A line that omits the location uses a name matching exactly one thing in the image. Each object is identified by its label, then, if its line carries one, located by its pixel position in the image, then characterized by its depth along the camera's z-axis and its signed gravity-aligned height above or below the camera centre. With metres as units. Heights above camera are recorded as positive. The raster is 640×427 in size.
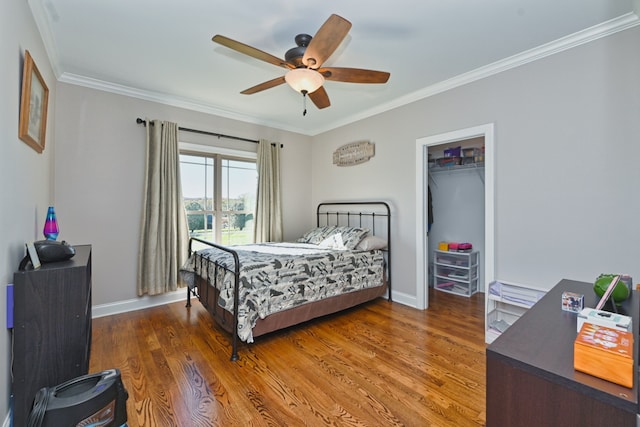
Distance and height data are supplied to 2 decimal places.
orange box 0.70 -0.36
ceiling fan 1.72 +1.09
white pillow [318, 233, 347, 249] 3.59 -0.35
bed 2.44 -0.61
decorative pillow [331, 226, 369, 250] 3.51 -0.25
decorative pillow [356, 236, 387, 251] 3.47 -0.35
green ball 1.28 -0.33
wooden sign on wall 4.01 +0.92
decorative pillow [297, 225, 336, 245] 3.91 -0.28
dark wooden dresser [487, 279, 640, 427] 0.69 -0.45
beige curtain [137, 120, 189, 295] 3.36 -0.01
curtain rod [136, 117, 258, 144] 3.38 +1.12
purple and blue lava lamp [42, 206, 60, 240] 2.00 -0.09
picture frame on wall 1.66 +0.70
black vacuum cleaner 1.19 -0.82
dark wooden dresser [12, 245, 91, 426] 1.40 -0.59
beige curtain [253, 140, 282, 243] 4.30 +0.29
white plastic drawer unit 4.04 -0.84
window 3.84 +0.28
